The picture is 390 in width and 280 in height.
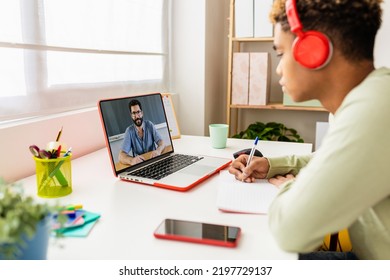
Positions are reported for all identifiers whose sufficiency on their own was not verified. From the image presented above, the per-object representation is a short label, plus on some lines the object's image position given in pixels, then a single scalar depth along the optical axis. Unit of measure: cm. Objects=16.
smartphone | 70
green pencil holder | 95
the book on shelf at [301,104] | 226
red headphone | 70
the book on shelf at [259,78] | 227
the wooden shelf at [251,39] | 223
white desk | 67
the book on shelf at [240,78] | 230
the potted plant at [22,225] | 51
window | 121
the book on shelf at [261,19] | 218
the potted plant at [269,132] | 231
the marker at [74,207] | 81
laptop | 107
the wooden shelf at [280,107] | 227
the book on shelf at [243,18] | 222
